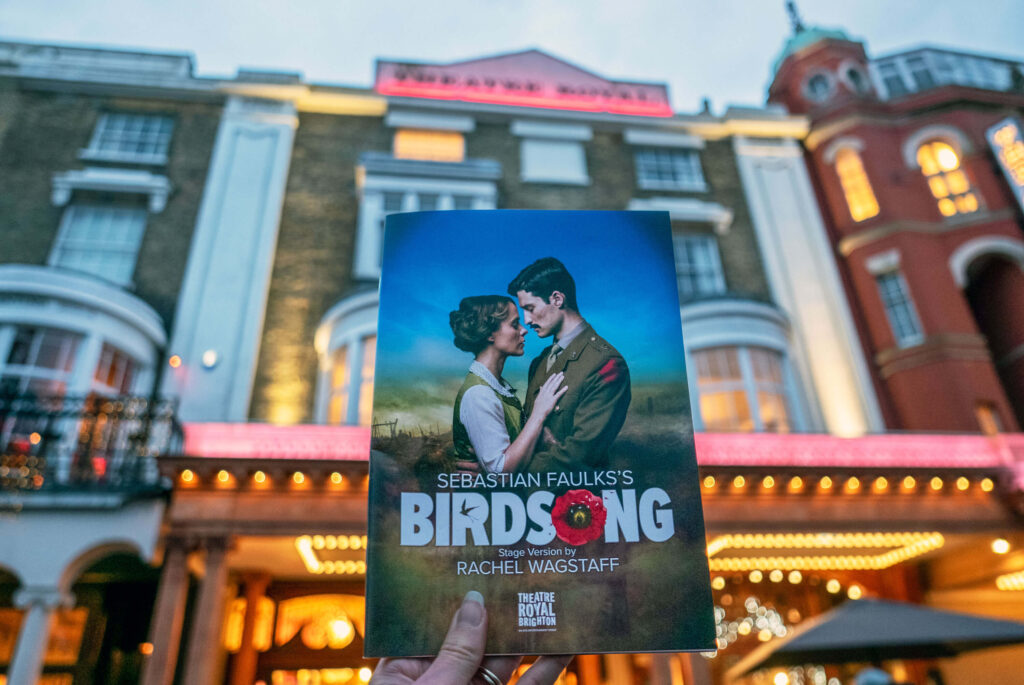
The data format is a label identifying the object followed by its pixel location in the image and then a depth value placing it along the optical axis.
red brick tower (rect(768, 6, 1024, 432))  13.77
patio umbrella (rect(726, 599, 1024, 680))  6.65
